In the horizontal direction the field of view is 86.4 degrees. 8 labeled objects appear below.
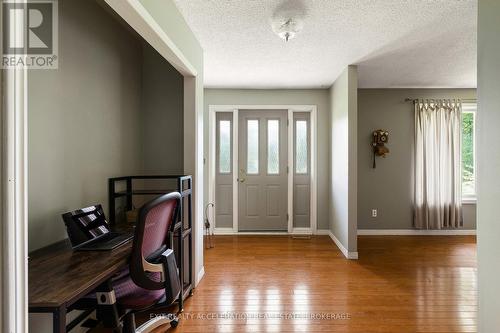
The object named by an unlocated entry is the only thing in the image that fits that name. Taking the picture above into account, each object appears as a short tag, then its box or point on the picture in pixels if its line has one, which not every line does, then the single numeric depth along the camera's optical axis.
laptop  1.64
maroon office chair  1.45
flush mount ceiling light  2.22
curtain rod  4.50
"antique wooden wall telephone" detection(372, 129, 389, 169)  4.44
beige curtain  4.40
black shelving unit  2.32
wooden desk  0.99
